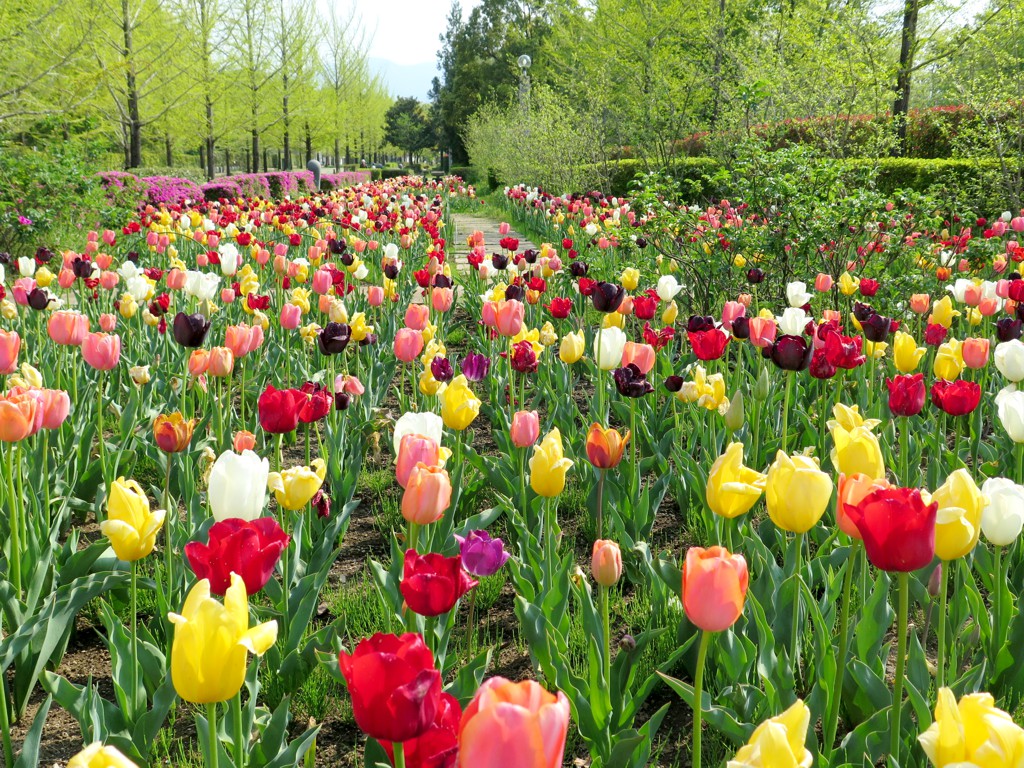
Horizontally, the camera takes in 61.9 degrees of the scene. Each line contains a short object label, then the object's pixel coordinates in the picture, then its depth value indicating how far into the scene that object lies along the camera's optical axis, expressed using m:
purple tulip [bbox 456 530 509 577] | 1.72
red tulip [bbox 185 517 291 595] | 1.29
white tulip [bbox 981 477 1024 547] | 1.65
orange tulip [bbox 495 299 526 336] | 3.35
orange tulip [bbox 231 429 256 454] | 2.58
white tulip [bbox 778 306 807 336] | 3.44
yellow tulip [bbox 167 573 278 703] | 0.99
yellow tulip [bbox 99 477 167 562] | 1.50
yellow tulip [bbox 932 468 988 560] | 1.28
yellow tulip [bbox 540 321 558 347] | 3.84
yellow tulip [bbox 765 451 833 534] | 1.41
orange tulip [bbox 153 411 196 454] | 2.12
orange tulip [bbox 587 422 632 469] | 2.13
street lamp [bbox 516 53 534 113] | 20.56
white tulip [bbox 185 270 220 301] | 4.13
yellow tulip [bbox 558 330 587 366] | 3.16
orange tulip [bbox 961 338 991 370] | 2.88
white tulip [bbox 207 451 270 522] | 1.61
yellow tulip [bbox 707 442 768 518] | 1.57
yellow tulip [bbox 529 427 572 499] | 1.89
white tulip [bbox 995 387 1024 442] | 2.14
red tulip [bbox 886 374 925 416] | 2.42
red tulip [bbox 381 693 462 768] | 0.86
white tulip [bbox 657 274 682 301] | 4.23
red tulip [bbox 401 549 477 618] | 1.31
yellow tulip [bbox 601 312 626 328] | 3.65
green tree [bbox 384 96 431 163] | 73.38
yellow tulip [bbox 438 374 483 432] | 2.33
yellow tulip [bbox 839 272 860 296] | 4.56
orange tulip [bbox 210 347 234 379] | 2.86
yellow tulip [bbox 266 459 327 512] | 1.83
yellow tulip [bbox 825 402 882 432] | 1.93
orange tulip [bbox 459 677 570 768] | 0.69
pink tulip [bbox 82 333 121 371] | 2.88
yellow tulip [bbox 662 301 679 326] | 4.12
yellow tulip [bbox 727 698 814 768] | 0.76
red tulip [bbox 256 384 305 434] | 2.19
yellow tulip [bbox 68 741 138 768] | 0.71
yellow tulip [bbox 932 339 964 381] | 2.77
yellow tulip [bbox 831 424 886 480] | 1.56
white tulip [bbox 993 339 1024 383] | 2.59
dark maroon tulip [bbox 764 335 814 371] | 2.59
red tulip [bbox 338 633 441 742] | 0.88
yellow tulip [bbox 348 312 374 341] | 3.69
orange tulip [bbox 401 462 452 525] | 1.61
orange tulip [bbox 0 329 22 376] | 2.74
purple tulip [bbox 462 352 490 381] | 3.15
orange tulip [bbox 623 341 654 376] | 3.01
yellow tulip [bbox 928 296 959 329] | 3.61
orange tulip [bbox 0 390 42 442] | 1.94
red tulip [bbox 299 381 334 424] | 2.33
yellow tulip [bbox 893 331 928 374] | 2.82
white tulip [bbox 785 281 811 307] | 4.02
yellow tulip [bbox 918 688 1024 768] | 0.73
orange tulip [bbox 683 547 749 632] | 1.17
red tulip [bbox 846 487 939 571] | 1.19
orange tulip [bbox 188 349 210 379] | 2.92
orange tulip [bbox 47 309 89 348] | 3.11
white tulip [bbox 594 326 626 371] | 2.99
